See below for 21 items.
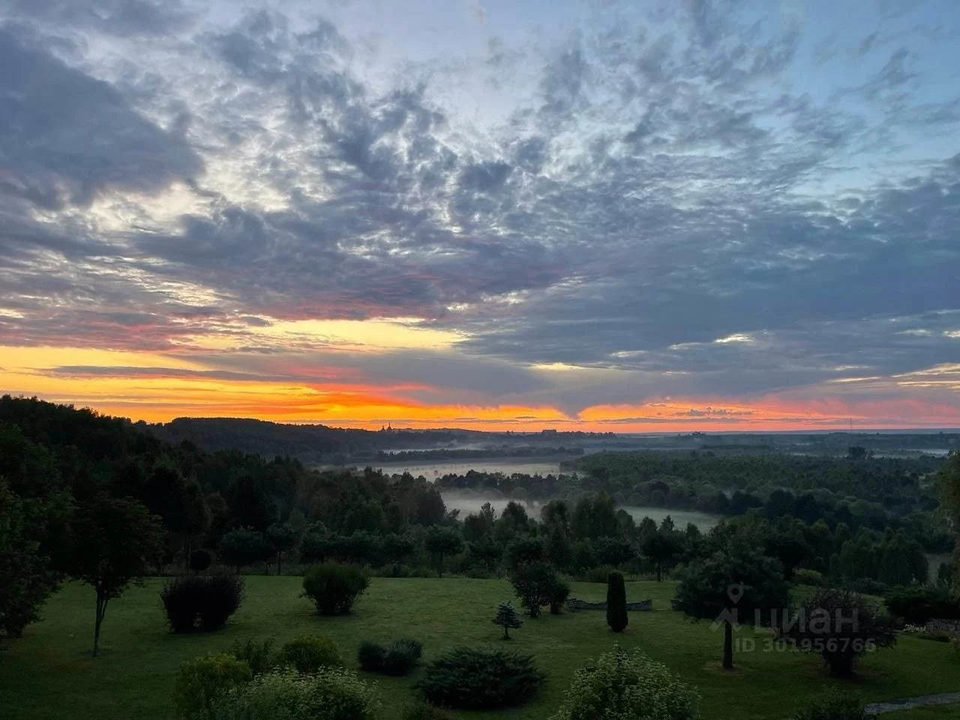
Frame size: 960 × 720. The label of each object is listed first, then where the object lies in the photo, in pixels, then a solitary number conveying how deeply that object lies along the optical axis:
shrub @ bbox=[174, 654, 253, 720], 12.19
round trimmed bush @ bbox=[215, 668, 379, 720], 10.16
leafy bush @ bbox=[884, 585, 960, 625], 27.38
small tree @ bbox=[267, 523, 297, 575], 45.03
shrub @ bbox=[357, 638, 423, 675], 19.36
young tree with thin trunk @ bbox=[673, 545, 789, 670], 19.42
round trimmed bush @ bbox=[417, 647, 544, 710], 16.75
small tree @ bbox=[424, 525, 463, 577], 45.47
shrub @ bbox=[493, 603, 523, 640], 24.25
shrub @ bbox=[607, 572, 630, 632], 25.31
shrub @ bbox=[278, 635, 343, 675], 14.81
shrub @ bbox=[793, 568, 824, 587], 39.50
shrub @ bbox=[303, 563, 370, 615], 27.42
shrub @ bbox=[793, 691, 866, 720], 10.62
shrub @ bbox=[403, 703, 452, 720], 14.56
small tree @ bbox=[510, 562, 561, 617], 28.06
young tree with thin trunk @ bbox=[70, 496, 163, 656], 20.09
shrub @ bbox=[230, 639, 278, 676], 14.52
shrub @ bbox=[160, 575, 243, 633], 23.98
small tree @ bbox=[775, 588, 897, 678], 18.44
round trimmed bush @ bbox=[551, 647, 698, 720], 9.97
